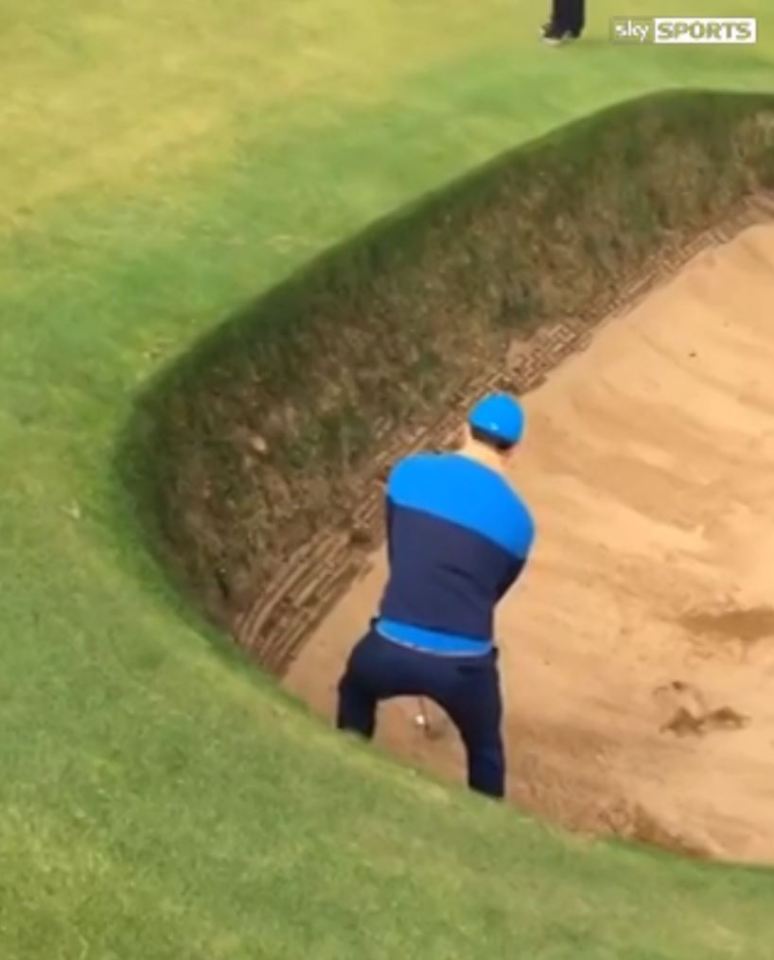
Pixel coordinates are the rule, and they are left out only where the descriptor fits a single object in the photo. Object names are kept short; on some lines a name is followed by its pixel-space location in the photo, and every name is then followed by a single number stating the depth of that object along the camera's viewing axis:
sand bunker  7.95
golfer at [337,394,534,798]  6.15
